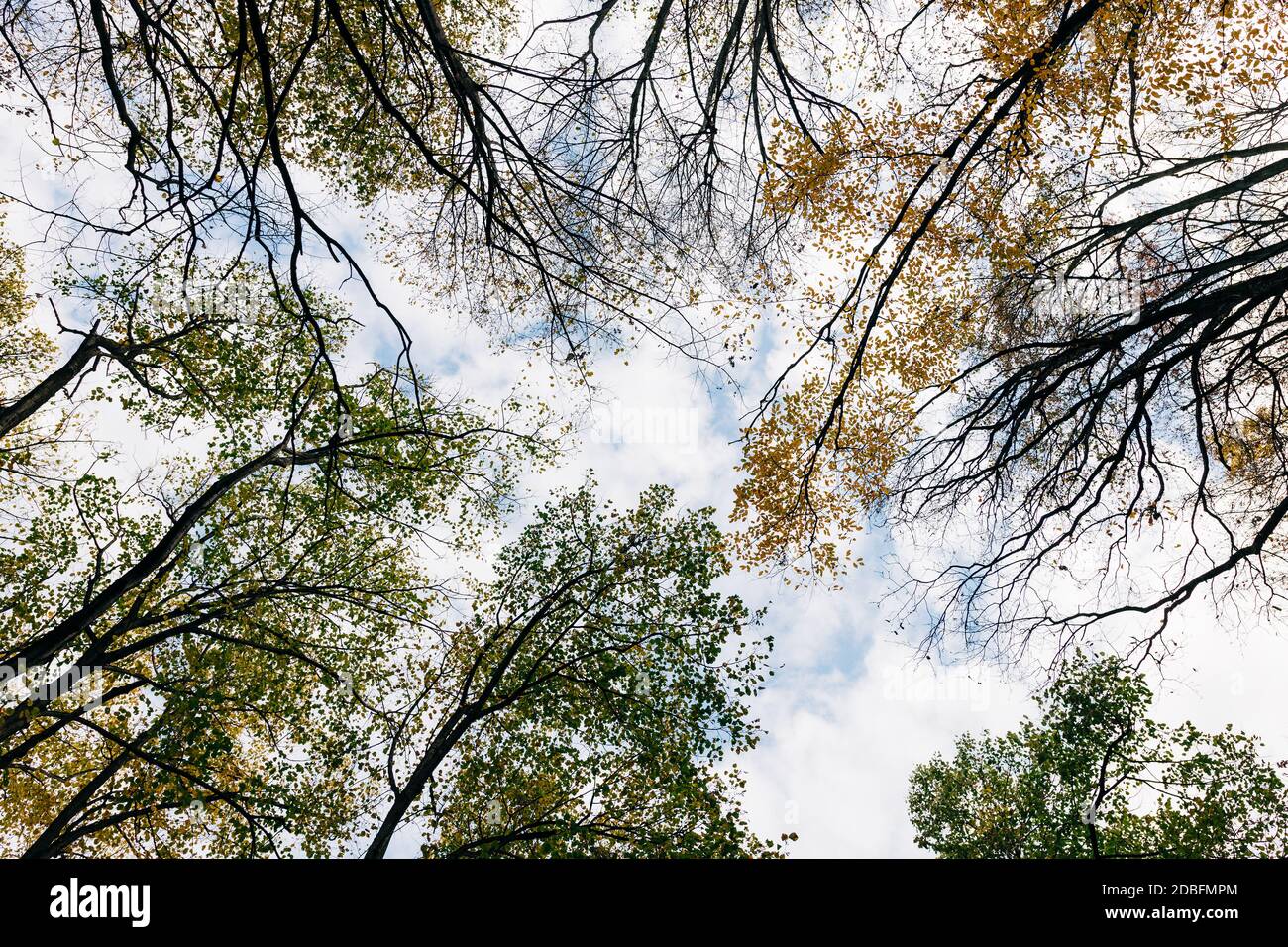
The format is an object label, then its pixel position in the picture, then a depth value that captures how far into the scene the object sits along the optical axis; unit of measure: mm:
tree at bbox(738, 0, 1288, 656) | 5383
